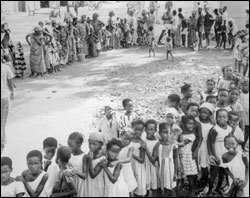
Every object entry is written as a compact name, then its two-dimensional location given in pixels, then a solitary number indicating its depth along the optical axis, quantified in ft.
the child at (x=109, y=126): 16.52
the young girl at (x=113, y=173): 12.00
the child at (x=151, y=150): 13.71
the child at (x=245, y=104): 17.70
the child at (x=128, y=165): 13.01
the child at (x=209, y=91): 19.03
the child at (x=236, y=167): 13.26
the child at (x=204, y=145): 14.92
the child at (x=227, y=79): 20.33
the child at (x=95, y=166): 12.19
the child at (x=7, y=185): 11.19
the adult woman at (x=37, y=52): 33.03
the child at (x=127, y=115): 16.34
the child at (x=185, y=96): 18.27
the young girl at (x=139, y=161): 13.52
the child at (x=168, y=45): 40.33
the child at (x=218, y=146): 14.40
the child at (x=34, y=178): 11.41
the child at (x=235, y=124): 14.70
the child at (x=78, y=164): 12.22
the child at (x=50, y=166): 11.68
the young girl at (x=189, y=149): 14.38
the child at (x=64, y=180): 11.91
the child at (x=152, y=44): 43.13
